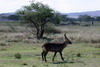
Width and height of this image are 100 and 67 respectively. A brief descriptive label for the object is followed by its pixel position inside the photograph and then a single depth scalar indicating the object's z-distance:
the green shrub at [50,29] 44.81
